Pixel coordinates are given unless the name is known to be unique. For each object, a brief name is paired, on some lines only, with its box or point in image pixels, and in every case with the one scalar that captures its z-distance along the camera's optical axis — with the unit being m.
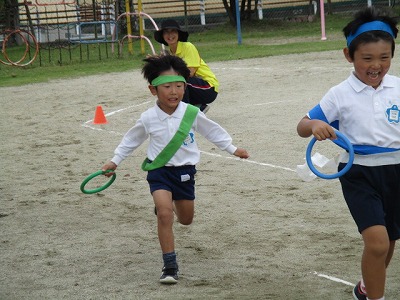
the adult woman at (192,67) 10.63
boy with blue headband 4.86
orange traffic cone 12.93
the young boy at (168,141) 6.04
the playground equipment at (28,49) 23.30
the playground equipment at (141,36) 22.77
